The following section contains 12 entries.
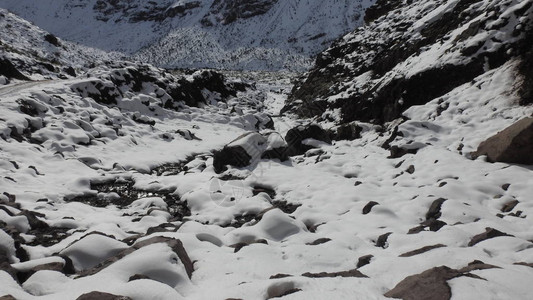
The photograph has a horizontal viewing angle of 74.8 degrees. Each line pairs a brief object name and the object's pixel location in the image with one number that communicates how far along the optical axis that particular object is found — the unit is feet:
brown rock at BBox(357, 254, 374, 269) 16.62
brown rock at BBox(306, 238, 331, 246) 19.94
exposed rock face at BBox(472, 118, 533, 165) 25.38
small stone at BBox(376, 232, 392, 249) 19.19
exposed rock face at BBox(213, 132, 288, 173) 40.91
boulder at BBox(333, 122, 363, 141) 48.19
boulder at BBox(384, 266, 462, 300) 11.34
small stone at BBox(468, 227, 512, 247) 16.81
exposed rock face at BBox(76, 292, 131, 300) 12.05
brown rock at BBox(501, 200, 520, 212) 21.52
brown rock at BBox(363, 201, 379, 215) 23.99
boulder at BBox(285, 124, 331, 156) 46.37
